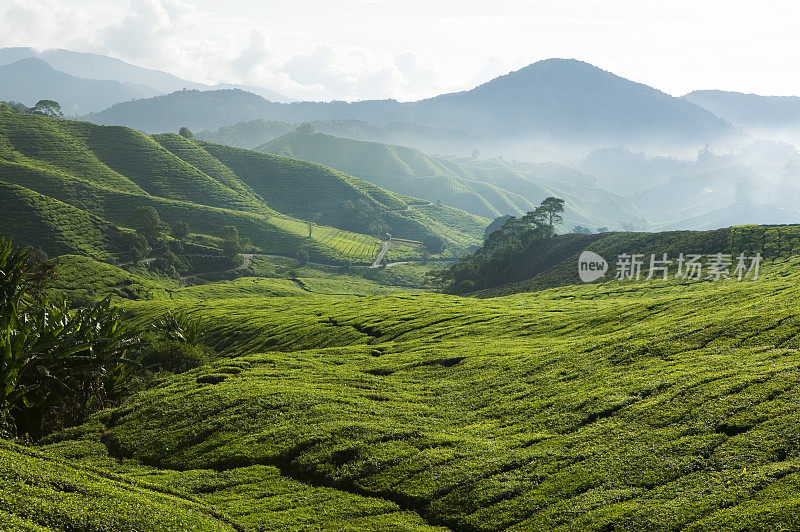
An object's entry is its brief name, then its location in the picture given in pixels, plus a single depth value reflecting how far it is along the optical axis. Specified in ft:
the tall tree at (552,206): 626.23
